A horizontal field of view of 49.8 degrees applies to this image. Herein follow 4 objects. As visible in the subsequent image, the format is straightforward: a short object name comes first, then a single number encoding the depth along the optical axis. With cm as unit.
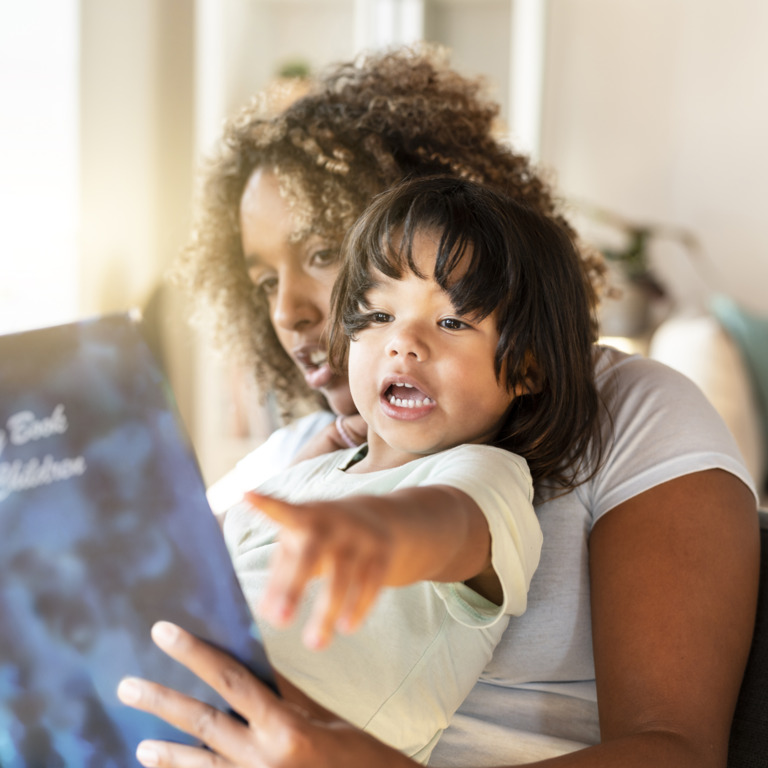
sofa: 226
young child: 67
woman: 52
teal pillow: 246
